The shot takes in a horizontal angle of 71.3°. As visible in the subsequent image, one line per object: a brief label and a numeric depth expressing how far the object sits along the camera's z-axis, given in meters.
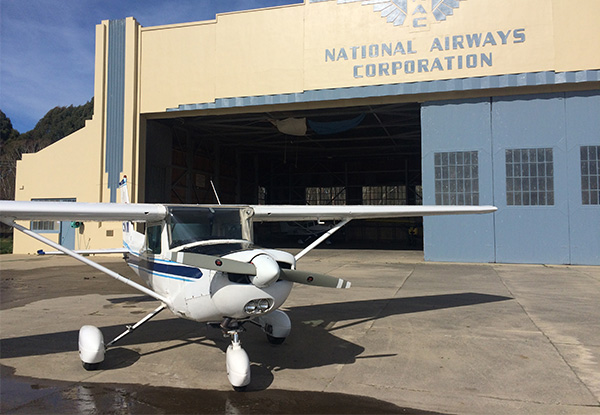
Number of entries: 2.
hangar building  15.64
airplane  4.38
